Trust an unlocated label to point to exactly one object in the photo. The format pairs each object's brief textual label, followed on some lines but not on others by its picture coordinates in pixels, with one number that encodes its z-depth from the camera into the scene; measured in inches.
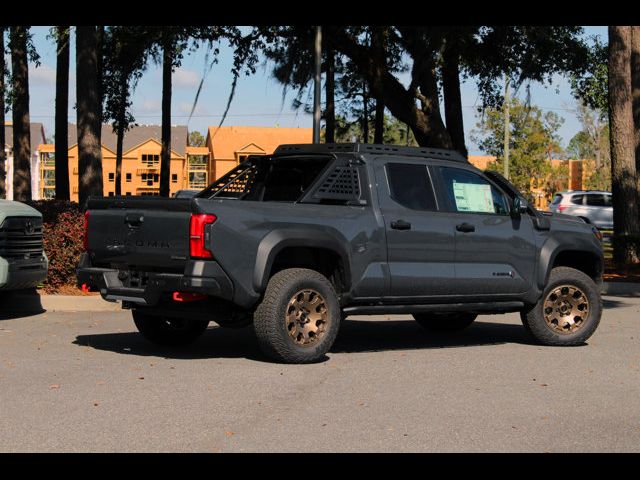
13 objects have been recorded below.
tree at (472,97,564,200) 2785.4
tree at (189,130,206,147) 6860.2
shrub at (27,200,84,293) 582.6
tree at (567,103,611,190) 3457.2
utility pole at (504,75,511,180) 1989.4
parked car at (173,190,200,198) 1518.0
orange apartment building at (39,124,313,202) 3934.5
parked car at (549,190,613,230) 1679.4
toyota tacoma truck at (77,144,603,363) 369.4
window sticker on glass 435.2
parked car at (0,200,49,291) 498.3
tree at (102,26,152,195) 832.3
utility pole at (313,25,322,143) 900.0
